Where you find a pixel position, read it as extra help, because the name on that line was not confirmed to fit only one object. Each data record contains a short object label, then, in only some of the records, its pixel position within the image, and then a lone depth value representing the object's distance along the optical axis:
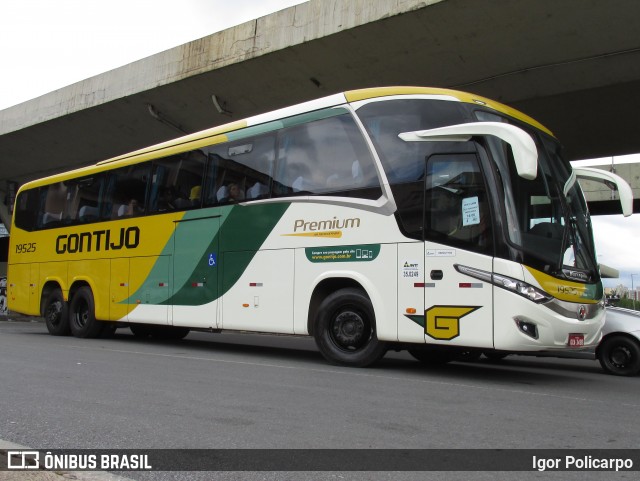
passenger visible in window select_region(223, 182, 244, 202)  9.90
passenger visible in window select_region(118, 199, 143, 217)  11.98
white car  8.95
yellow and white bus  7.15
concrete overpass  11.96
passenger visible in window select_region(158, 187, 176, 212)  11.25
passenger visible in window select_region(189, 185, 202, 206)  10.68
